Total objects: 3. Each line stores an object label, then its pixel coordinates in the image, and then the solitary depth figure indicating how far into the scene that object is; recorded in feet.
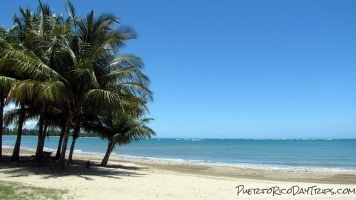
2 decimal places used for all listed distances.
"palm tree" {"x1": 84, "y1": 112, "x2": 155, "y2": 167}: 58.13
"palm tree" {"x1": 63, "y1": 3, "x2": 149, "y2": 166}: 41.73
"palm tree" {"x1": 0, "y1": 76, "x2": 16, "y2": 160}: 40.27
